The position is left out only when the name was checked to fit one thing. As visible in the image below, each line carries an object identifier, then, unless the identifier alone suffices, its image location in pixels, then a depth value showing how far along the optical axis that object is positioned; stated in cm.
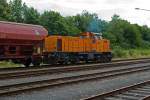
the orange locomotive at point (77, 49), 3044
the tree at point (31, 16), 5703
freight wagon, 2472
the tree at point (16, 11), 5700
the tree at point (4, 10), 4941
